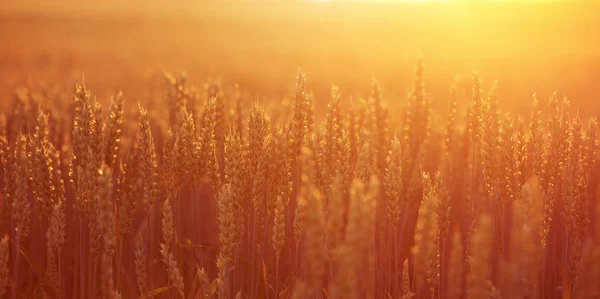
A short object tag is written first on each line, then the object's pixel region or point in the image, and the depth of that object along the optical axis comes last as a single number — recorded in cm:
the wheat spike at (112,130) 236
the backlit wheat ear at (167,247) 206
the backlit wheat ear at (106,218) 179
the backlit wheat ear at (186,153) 243
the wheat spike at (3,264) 186
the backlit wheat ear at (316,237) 144
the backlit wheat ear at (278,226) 211
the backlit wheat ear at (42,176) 227
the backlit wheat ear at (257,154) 220
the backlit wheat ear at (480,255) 131
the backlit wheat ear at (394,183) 217
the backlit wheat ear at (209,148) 237
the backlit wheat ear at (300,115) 241
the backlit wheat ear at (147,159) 222
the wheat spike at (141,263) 214
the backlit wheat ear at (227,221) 190
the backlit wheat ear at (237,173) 217
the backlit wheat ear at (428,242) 175
